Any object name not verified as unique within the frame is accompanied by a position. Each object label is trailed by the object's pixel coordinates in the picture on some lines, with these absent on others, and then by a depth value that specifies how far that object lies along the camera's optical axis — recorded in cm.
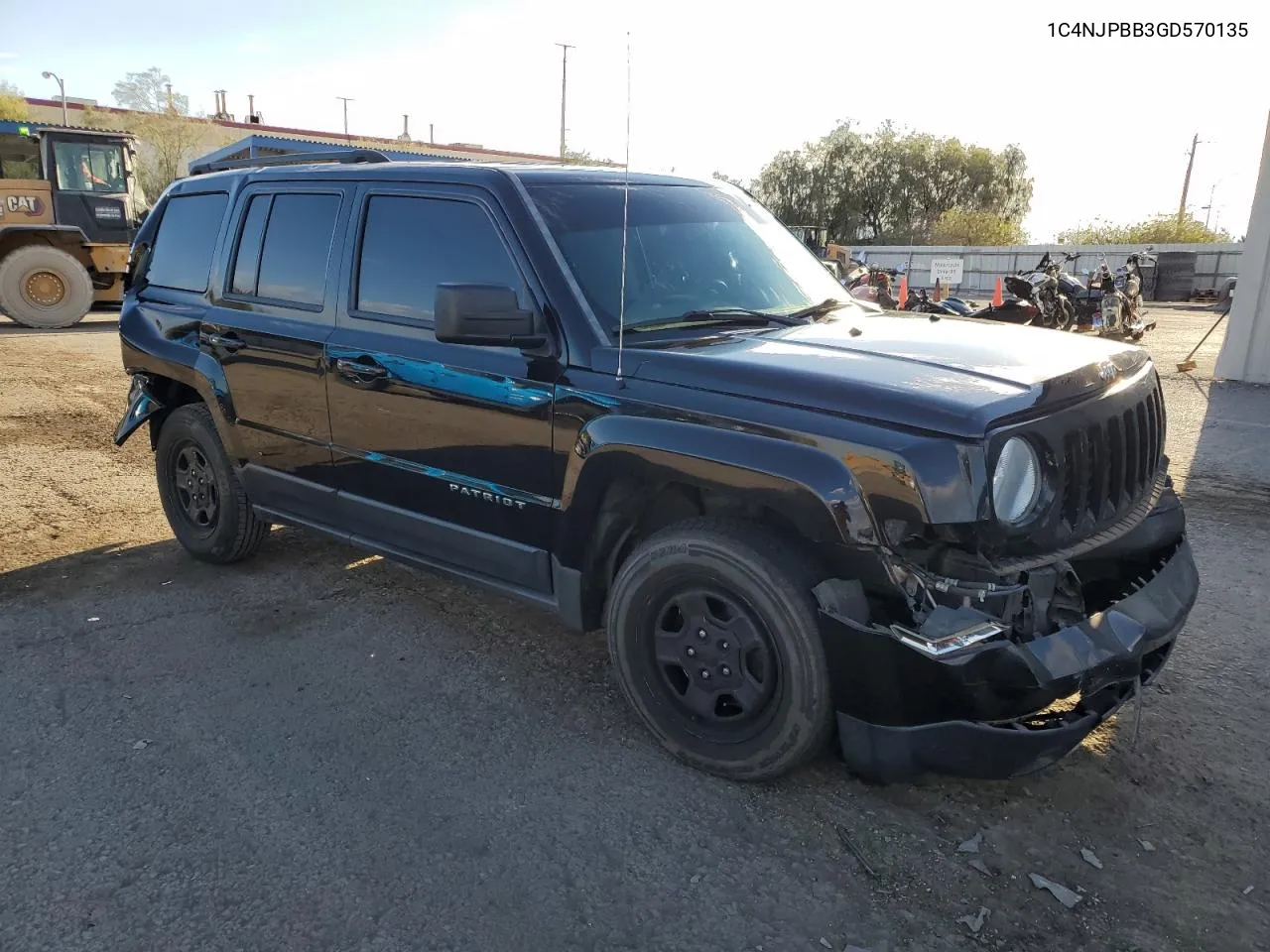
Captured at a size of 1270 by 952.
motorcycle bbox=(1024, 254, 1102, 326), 1536
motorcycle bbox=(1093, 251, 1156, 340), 1448
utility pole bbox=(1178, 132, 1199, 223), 6133
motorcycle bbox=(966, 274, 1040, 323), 1295
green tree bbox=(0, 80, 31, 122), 4370
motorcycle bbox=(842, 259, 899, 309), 1656
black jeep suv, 255
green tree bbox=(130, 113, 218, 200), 4200
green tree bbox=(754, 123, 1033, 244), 4875
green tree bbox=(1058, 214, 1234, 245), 3750
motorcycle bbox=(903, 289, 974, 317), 1057
